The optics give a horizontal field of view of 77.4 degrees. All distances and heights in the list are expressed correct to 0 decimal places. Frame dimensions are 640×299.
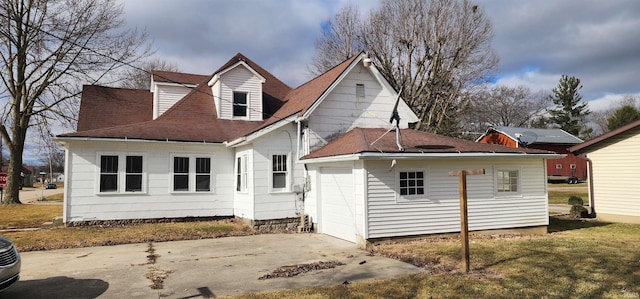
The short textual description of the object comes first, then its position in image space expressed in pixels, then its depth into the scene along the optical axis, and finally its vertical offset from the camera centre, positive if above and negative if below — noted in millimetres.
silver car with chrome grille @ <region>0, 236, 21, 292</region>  5789 -1283
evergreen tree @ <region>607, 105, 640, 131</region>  46312 +7021
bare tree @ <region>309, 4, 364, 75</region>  27812 +9524
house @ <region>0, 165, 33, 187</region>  83312 +296
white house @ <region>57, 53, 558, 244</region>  11141 +374
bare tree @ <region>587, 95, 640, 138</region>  61438 +8859
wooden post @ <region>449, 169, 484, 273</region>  7438 -831
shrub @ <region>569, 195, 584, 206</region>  18406 -1163
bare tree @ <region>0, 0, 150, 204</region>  20109 +5925
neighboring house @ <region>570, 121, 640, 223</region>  14742 +99
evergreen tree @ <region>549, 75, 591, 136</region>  54812 +9591
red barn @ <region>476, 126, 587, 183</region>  38188 +3202
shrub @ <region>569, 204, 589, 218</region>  16406 -1468
